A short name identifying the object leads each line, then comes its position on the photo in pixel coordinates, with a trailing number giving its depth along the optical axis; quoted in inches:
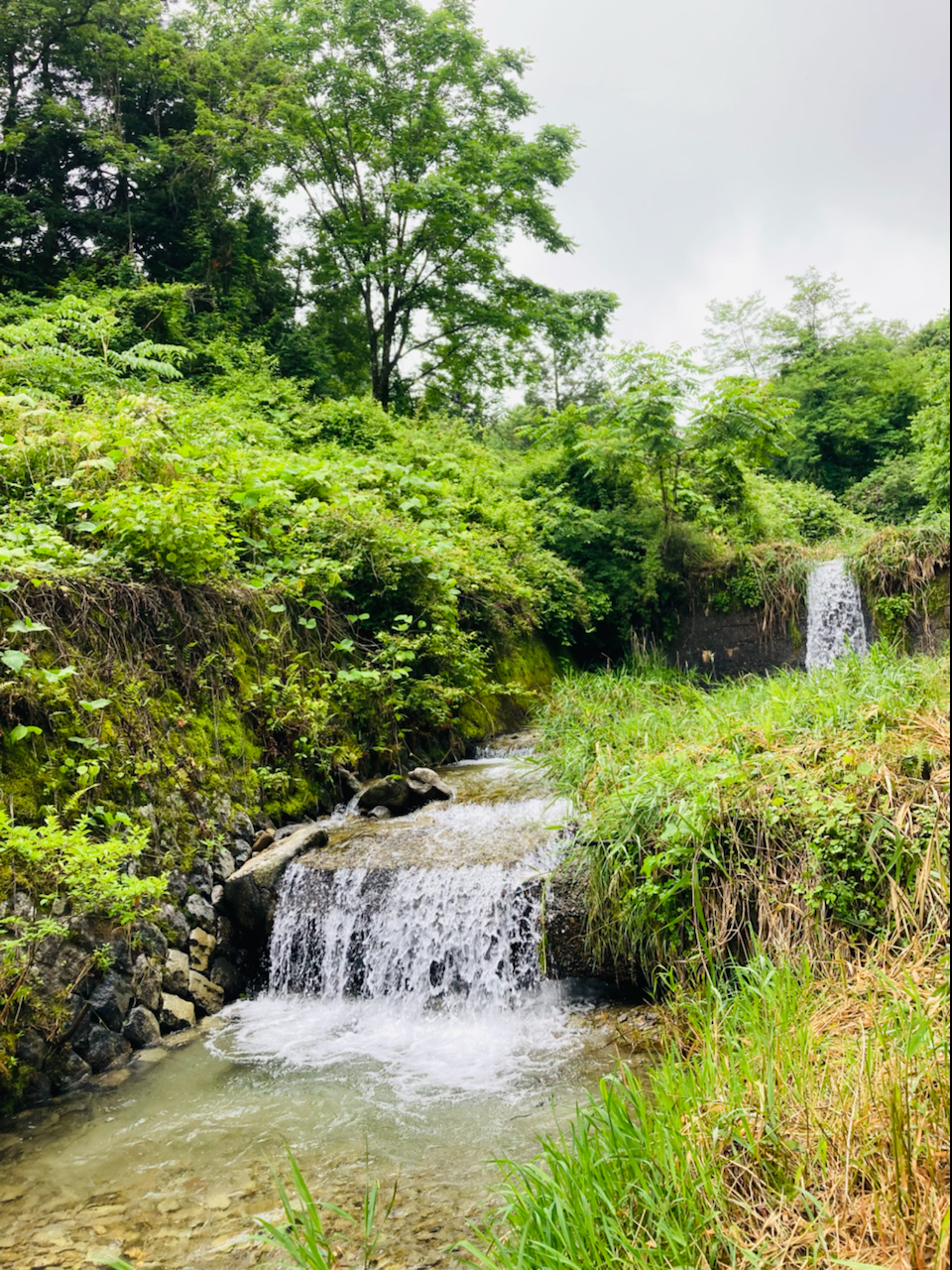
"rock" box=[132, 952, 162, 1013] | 163.9
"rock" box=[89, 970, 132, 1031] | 154.7
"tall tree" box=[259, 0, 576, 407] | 542.9
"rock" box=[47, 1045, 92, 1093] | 144.7
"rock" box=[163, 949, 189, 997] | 173.2
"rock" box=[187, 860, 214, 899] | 194.0
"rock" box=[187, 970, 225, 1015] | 178.4
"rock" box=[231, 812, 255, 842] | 216.1
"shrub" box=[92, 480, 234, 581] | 209.0
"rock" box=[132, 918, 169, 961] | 168.6
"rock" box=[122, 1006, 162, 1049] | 158.5
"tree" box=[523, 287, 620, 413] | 582.9
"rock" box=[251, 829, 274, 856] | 216.5
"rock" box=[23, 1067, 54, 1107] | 139.9
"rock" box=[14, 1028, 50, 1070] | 141.5
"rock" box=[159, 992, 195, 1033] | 166.9
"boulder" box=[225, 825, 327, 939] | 196.2
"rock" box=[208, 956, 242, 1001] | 186.9
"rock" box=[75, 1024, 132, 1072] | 150.3
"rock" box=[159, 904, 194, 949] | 180.7
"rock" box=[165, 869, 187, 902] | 186.1
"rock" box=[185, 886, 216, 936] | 189.6
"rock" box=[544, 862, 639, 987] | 169.3
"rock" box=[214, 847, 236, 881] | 202.7
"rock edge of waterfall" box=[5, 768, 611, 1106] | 148.8
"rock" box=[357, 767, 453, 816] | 246.4
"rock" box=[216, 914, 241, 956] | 193.0
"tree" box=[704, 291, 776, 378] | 1035.6
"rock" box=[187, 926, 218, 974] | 184.2
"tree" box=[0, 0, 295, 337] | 510.0
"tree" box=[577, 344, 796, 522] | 383.2
